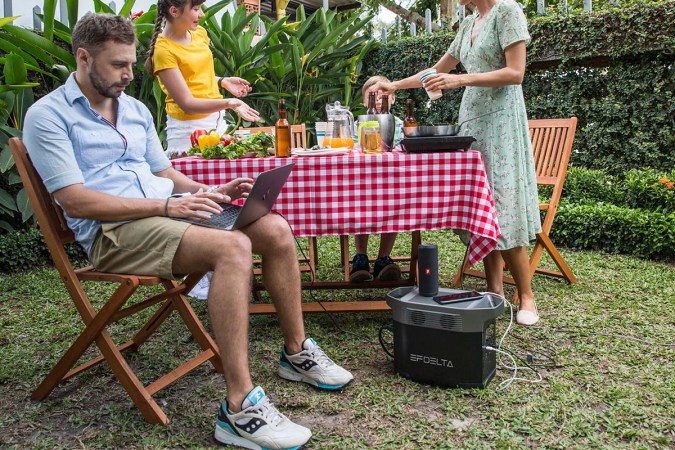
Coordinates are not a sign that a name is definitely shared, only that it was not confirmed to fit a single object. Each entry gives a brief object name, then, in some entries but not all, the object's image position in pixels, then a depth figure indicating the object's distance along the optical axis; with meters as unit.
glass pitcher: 3.19
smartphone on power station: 2.54
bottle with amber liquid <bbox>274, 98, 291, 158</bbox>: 3.00
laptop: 2.29
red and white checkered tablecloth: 2.92
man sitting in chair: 2.13
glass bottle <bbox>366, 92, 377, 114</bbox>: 3.46
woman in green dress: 3.21
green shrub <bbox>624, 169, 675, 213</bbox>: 5.18
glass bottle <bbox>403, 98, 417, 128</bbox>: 3.18
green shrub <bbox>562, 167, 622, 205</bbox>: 5.85
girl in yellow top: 3.29
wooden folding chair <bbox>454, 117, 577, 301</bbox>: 4.00
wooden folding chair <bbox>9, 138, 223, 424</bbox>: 2.28
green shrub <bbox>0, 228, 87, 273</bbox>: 4.70
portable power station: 2.47
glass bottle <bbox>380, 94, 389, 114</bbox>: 3.43
